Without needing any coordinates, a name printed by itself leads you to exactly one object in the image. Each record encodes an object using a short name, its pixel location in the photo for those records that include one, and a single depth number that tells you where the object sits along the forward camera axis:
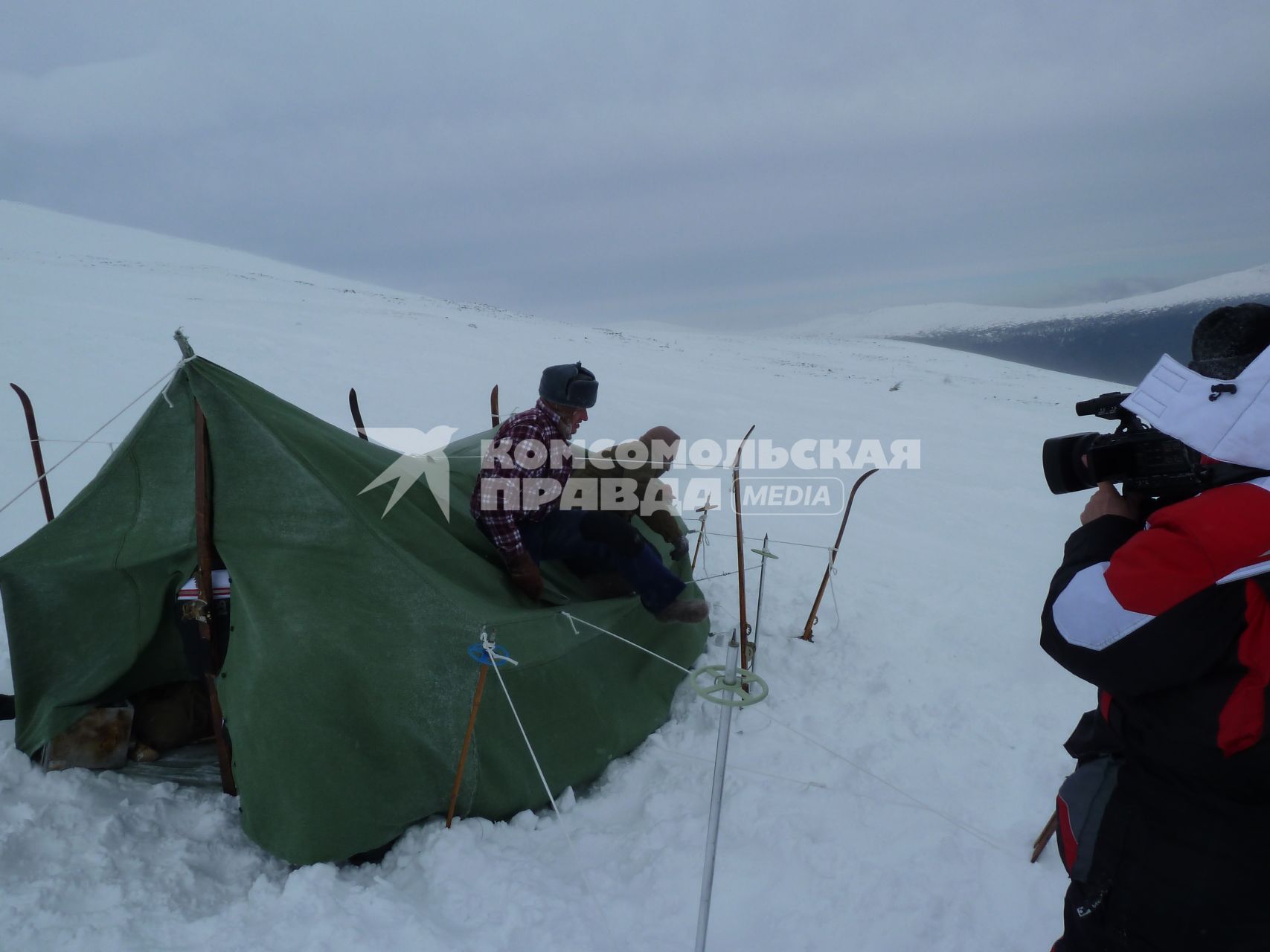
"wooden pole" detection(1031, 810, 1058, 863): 2.96
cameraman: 1.35
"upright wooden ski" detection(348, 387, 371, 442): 5.24
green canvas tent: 2.81
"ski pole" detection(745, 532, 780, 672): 4.59
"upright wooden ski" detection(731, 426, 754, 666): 3.66
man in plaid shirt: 3.82
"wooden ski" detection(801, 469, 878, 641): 4.97
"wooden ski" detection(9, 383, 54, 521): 4.27
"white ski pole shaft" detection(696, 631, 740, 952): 2.28
